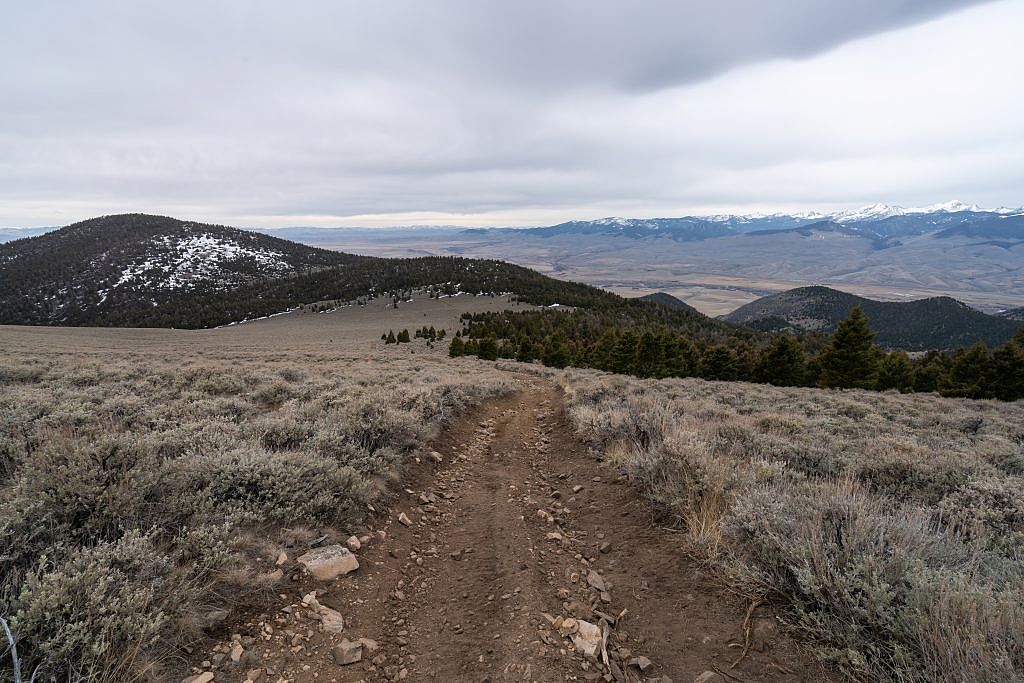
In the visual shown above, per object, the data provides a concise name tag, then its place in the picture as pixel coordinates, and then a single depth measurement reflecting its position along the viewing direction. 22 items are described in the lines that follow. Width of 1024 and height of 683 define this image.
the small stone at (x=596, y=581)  4.23
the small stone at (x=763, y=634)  3.24
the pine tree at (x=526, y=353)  45.36
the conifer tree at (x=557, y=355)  41.78
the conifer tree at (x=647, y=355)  41.42
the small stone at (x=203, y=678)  2.86
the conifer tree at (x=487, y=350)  41.17
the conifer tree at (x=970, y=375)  31.27
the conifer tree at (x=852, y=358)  36.00
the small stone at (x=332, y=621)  3.60
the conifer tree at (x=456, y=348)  43.25
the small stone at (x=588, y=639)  3.39
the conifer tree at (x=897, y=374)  41.93
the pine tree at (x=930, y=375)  40.12
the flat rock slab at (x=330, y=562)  4.17
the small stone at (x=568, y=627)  3.57
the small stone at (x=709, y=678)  3.04
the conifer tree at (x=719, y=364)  41.84
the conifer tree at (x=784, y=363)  39.69
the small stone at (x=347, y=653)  3.28
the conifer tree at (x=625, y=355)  43.22
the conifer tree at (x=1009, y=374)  30.00
